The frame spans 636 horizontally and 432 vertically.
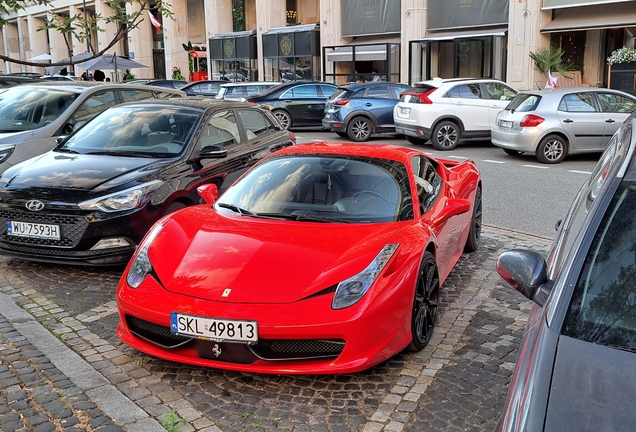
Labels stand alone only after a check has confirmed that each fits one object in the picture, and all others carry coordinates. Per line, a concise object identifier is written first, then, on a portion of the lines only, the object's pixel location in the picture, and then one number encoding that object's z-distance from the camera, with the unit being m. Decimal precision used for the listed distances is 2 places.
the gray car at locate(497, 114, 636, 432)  2.03
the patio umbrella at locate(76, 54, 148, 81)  32.25
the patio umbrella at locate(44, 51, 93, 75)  38.36
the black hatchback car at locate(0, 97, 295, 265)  6.11
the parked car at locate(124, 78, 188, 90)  27.03
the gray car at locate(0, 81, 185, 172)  9.03
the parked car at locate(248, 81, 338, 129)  20.75
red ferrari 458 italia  3.92
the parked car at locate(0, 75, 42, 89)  16.39
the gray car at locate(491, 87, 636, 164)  14.01
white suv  16.30
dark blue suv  18.30
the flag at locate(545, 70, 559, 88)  23.05
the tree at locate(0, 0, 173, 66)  10.80
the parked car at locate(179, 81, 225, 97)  25.28
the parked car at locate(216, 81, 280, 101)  22.41
